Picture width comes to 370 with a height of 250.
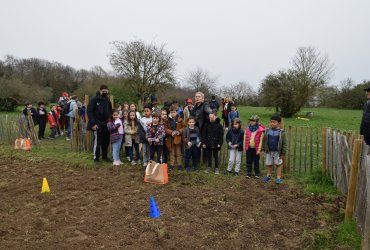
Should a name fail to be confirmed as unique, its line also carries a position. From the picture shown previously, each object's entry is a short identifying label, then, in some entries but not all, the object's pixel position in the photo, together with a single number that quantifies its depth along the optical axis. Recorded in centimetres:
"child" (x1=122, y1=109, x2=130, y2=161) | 851
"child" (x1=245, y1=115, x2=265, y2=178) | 699
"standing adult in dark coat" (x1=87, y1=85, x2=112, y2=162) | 809
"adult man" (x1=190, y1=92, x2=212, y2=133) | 749
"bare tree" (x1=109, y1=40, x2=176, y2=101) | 2966
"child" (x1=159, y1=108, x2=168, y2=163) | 770
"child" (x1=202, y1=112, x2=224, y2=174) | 738
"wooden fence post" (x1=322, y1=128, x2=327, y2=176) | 677
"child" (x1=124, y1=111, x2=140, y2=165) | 838
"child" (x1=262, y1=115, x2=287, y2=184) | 677
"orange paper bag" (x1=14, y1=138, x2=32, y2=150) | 1070
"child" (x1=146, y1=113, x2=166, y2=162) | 761
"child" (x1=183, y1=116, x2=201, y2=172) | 748
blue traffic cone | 475
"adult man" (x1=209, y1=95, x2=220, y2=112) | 1212
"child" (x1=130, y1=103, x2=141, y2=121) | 855
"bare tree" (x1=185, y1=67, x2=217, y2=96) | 4959
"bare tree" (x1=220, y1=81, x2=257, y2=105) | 4756
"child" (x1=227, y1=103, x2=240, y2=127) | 1213
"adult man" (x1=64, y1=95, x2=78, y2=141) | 1210
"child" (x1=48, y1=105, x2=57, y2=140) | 1305
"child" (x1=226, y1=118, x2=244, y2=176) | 730
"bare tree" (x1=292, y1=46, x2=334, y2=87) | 2666
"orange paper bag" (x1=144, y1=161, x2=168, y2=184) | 655
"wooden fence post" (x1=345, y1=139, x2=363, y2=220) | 452
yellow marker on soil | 604
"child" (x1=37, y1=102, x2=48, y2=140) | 1300
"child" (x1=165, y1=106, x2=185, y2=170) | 768
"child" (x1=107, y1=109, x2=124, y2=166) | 814
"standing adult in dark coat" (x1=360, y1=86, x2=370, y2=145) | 635
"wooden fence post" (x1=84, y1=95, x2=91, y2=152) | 972
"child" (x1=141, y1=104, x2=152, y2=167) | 793
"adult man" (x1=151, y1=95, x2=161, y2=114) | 902
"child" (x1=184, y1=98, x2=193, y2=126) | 876
